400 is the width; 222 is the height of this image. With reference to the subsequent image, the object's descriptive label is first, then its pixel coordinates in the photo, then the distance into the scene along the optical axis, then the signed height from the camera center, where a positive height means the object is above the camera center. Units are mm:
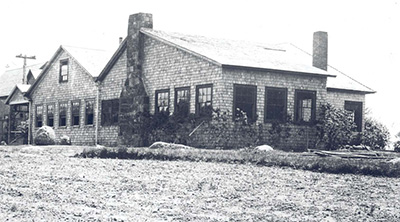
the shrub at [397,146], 28541 -1346
